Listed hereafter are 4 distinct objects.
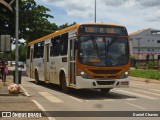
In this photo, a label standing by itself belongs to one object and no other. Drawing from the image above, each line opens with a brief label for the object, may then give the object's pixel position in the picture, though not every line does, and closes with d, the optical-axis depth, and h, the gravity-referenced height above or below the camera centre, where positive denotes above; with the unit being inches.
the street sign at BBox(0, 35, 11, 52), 548.0 +28.2
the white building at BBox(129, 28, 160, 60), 3974.9 +232.2
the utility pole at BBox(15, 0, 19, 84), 596.7 +3.6
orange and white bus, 497.3 +4.2
